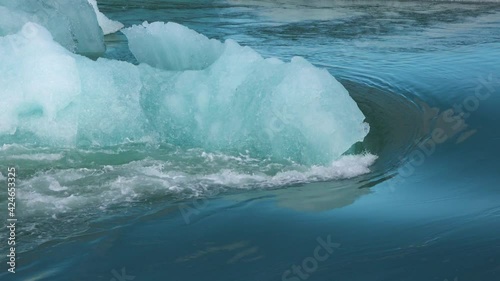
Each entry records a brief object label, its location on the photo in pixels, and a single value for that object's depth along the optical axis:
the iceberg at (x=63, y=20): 16.58
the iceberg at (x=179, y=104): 12.62
